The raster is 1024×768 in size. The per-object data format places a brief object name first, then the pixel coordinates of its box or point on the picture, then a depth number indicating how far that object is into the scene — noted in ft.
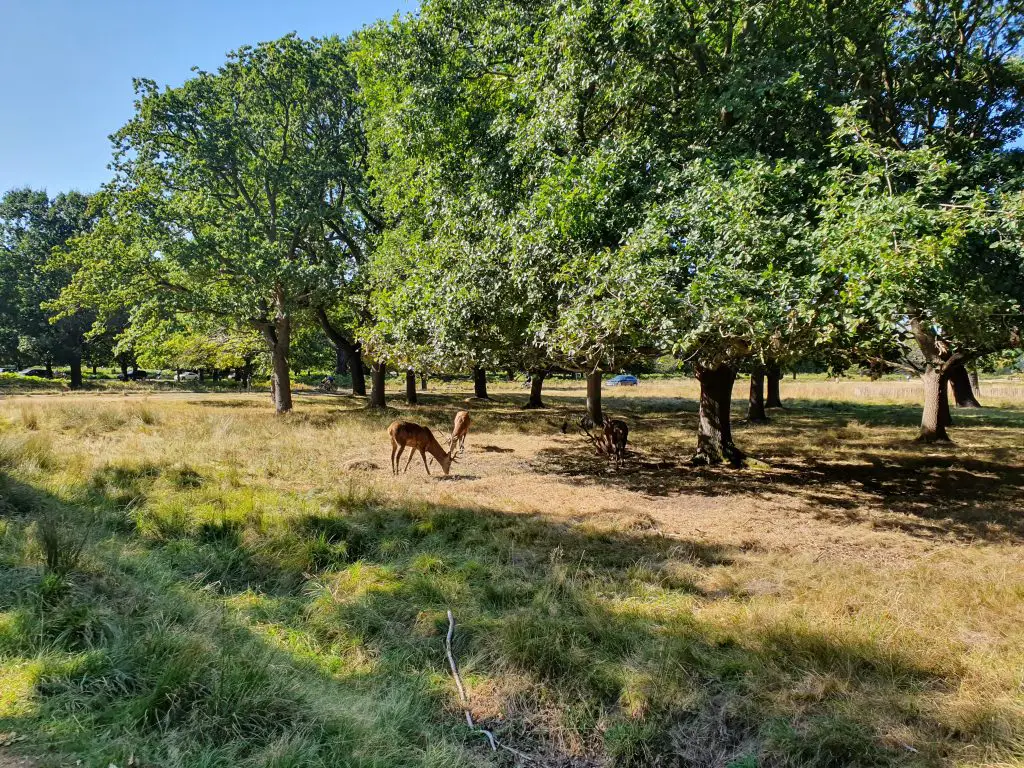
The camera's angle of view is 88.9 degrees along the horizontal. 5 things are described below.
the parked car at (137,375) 190.25
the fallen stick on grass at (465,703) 12.06
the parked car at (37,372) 177.31
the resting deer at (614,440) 43.32
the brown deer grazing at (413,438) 36.70
